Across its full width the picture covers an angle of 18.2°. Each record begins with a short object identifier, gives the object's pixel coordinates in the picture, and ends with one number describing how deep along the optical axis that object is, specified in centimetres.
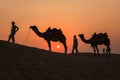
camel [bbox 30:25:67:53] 3009
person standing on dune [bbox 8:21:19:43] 2461
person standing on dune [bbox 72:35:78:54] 3020
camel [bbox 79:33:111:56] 3019
